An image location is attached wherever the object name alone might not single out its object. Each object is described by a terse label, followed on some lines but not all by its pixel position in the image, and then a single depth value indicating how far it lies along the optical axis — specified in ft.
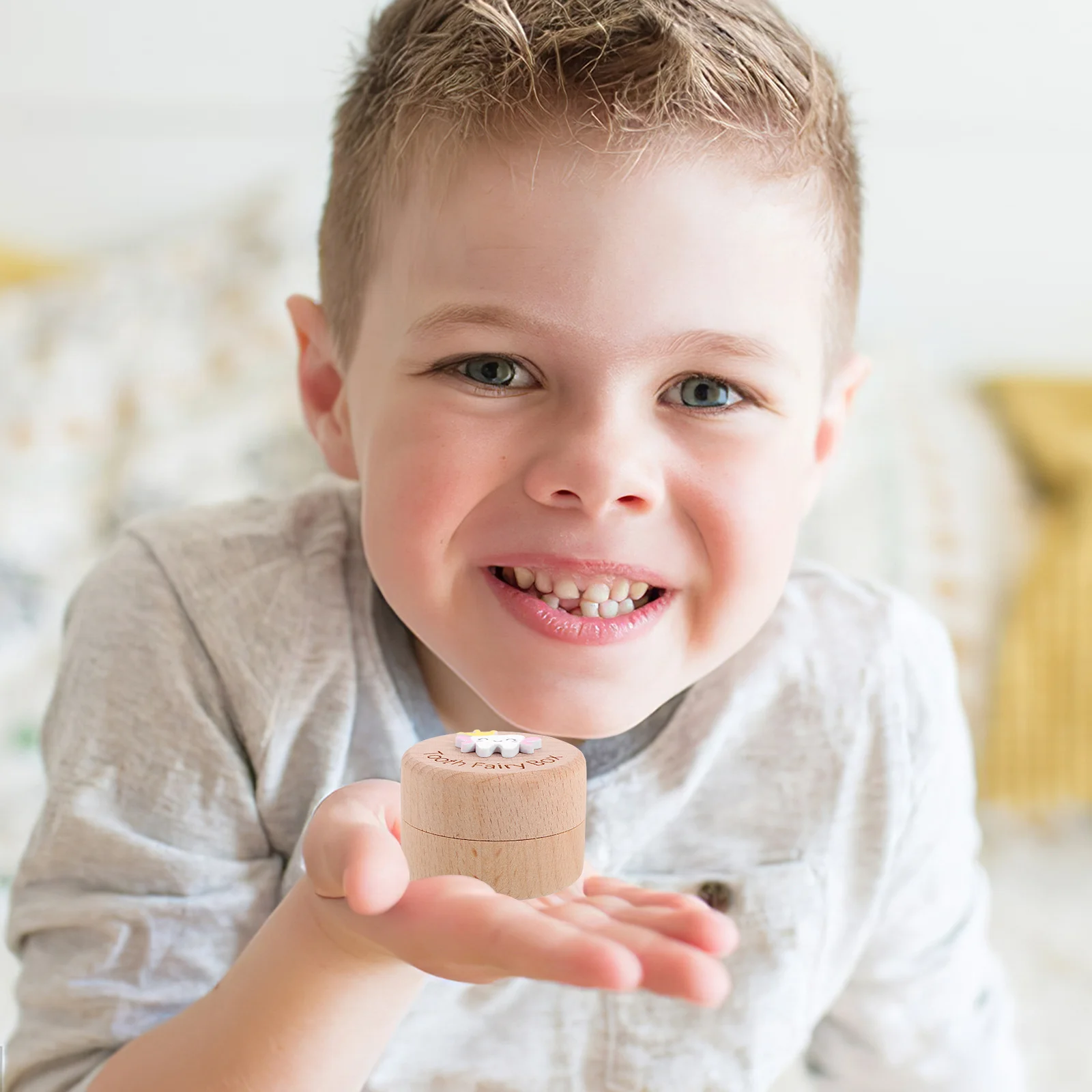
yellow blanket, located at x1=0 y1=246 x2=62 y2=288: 4.43
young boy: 1.35
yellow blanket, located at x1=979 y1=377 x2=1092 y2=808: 3.10
